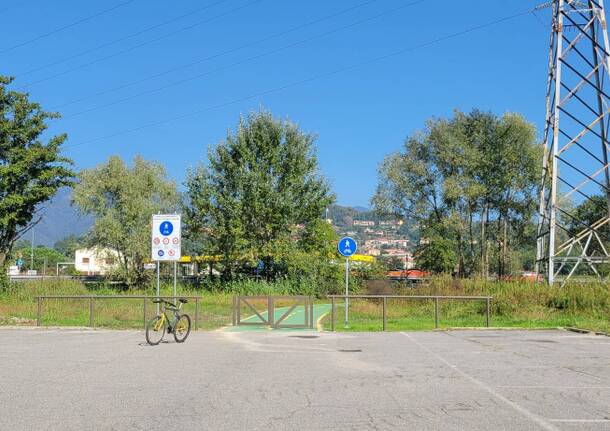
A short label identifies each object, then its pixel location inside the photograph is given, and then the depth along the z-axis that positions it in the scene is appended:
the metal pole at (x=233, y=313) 22.24
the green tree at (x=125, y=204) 56.06
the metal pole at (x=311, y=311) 21.66
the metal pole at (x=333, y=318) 20.79
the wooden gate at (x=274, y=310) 21.55
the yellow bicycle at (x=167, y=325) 16.06
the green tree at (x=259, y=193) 46.16
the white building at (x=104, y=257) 58.16
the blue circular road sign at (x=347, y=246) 22.28
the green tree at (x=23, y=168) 37.72
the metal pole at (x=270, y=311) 21.54
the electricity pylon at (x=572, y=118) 29.06
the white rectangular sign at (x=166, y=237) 20.88
